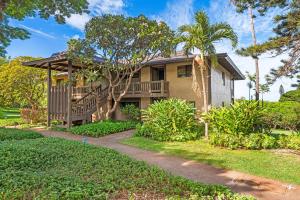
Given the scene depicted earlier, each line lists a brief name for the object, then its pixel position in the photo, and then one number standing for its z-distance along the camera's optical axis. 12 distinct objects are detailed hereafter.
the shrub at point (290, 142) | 8.39
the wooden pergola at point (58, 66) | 13.67
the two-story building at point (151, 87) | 14.39
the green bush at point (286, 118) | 9.16
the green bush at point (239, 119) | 9.17
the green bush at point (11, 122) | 16.69
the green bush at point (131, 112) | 15.53
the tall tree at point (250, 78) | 29.78
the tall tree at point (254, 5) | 8.45
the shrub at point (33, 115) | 16.88
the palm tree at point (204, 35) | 10.47
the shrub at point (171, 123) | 10.48
